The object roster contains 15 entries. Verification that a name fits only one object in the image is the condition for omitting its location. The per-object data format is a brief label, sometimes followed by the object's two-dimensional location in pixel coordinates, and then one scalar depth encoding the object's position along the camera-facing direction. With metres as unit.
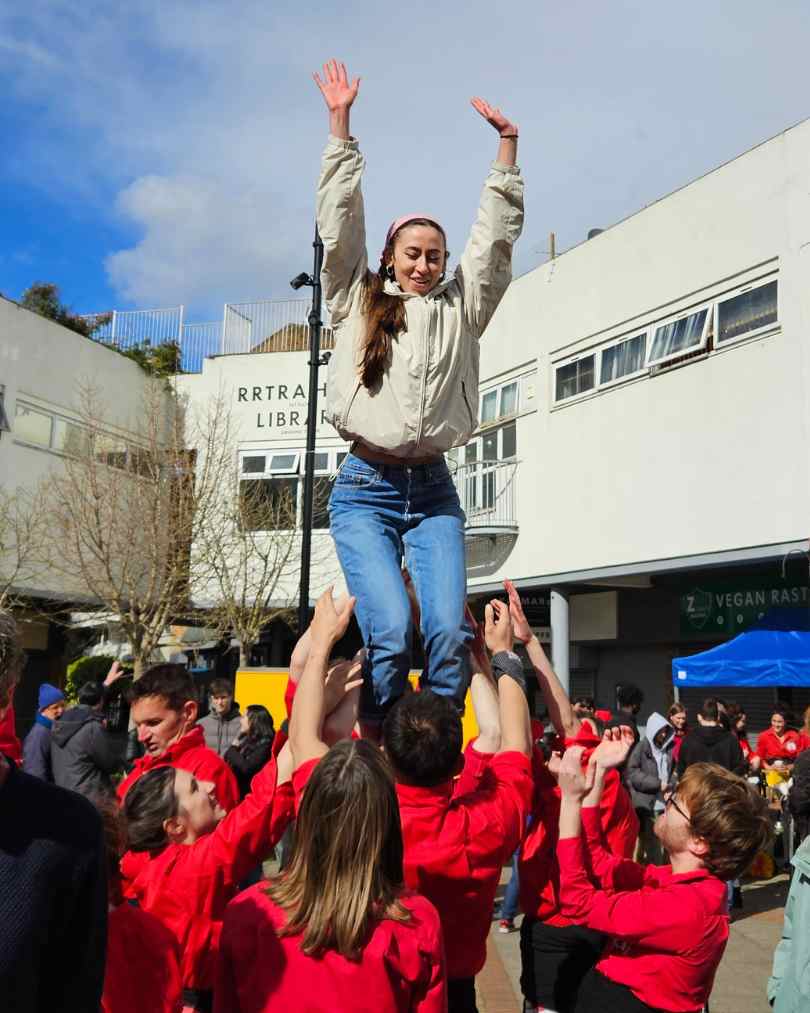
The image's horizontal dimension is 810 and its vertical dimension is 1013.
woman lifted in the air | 3.42
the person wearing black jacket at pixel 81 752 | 7.62
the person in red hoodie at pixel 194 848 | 3.21
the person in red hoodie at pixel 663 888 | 3.54
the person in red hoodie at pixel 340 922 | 2.43
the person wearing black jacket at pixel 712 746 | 9.95
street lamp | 13.52
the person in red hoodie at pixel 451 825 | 3.04
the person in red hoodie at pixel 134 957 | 2.96
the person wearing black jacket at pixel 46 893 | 1.86
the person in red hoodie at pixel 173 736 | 4.50
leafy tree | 27.38
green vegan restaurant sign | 15.02
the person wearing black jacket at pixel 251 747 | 7.70
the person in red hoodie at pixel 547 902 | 3.74
